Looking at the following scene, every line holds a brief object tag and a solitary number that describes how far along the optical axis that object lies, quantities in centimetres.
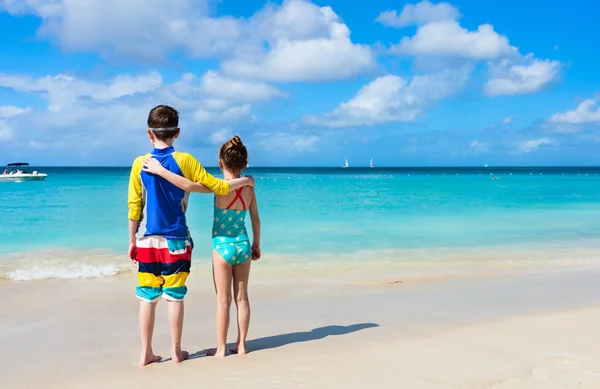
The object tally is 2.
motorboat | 5112
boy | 381
